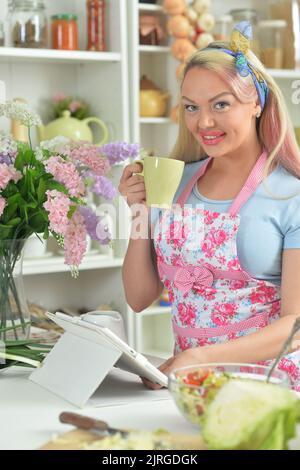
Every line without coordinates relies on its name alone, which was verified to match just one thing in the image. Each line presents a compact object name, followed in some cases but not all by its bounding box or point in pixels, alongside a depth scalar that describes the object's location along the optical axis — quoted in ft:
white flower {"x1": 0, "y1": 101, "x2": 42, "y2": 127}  6.63
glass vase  6.62
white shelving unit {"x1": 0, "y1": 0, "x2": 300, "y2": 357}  11.09
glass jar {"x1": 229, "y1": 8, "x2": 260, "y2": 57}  12.04
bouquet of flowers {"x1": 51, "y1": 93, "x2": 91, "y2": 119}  11.44
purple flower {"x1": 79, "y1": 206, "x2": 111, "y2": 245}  6.83
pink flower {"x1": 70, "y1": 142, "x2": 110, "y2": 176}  6.69
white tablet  5.83
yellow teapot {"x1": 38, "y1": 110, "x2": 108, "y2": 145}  11.13
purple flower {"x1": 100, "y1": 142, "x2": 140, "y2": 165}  6.83
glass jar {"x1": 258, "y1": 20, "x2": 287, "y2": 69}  12.06
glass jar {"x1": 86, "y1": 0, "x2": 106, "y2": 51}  11.16
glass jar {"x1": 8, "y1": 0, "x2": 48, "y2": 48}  10.81
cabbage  4.81
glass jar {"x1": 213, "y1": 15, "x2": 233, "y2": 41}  11.86
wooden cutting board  5.15
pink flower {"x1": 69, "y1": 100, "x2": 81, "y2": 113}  11.41
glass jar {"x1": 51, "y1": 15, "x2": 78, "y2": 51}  11.05
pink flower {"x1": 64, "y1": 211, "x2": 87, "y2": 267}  6.70
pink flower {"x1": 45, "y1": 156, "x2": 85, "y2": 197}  6.46
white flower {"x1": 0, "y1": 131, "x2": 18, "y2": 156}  6.54
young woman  7.21
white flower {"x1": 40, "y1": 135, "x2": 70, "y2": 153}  6.66
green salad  5.09
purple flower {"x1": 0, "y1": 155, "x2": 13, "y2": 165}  6.57
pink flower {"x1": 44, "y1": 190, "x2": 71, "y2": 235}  6.40
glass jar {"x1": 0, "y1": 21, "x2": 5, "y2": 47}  10.71
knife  5.26
